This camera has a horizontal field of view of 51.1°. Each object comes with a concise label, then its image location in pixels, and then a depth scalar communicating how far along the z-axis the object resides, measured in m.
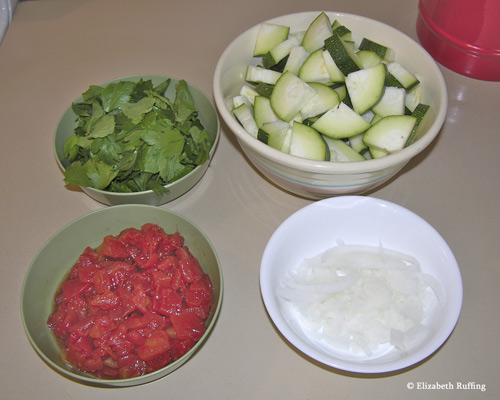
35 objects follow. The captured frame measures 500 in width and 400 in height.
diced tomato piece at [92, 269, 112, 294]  0.40
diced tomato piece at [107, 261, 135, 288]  0.41
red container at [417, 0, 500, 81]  0.50
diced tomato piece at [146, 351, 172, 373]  0.38
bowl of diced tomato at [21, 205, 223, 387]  0.38
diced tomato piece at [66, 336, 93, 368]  0.38
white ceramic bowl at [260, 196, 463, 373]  0.34
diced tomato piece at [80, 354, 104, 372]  0.38
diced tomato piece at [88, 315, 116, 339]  0.38
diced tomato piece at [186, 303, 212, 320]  0.40
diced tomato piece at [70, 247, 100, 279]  0.42
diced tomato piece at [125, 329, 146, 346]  0.38
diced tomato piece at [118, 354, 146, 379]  0.38
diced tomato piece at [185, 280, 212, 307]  0.40
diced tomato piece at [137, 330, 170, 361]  0.38
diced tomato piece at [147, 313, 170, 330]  0.39
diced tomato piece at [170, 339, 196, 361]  0.38
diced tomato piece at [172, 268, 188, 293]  0.41
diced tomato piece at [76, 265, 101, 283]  0.41
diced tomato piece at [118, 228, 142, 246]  0.43
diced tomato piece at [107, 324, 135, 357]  0.38
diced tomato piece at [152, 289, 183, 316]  0.39
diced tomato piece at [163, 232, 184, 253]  0.43
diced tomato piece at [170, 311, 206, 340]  0.38
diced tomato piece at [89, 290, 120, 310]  0.40
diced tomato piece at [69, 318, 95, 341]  0.39
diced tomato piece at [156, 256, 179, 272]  0.41
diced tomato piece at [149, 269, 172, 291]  0.40
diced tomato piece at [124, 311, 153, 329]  0.39
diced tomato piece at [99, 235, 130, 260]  0.42
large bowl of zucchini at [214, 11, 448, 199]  0.40
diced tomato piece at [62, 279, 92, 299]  0.41
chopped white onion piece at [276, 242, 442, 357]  0.37
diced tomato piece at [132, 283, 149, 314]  0.39
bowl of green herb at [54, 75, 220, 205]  0.44
